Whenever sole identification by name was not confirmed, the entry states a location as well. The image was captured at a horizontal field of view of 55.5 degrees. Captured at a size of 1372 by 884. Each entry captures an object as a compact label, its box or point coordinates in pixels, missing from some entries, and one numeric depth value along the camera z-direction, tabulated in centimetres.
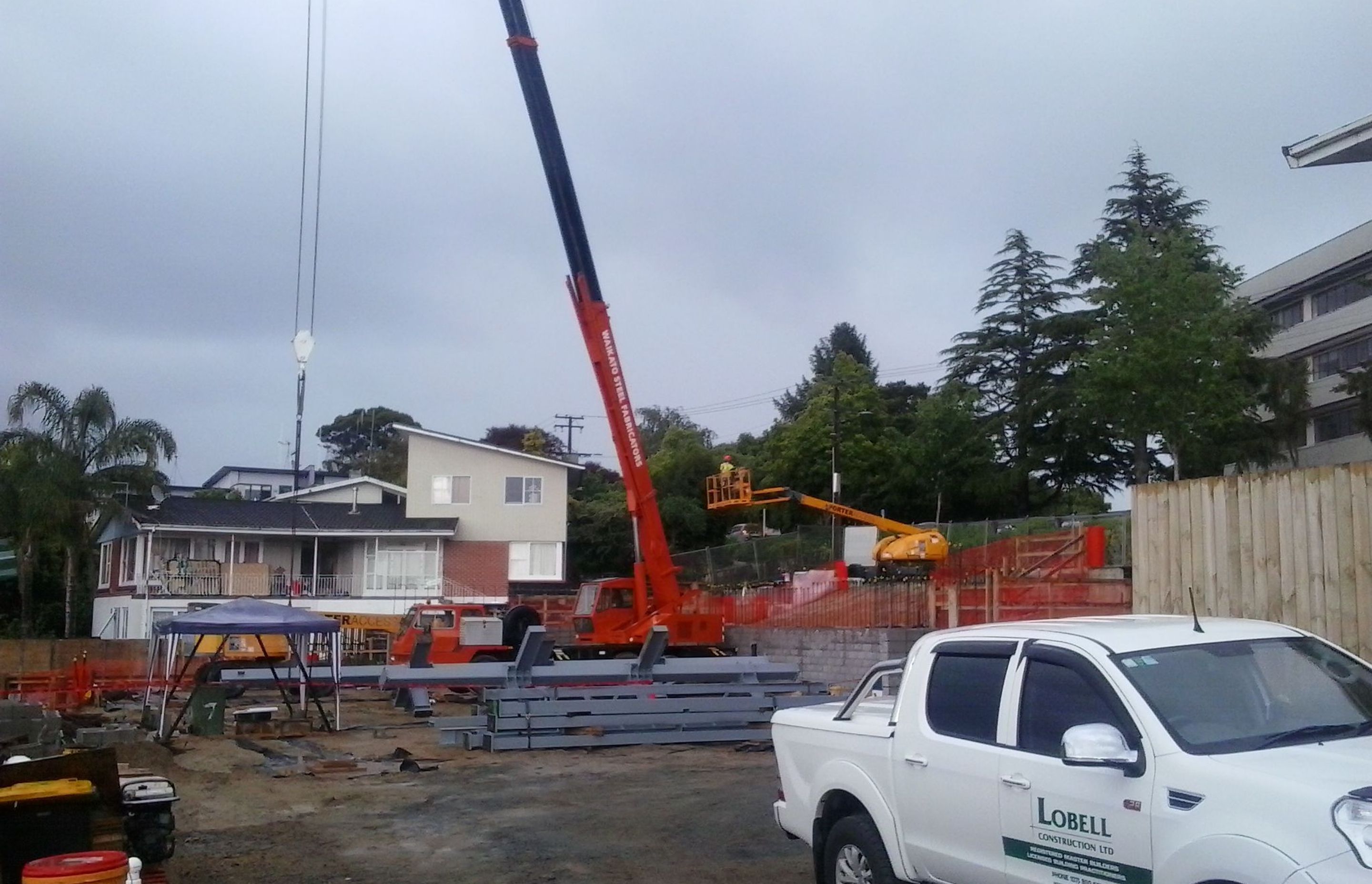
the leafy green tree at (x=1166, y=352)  3788
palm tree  4309
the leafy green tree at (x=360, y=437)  9438
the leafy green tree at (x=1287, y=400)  4591
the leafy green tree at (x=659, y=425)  9400
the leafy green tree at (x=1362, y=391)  3969
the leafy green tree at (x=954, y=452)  5166
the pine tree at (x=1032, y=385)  4988
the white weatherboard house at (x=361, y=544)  4575
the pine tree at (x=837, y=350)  8519
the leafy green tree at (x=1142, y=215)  4984
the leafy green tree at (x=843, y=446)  5994
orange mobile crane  2442
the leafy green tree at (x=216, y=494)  6743
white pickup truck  483
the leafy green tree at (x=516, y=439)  8338
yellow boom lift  3194
